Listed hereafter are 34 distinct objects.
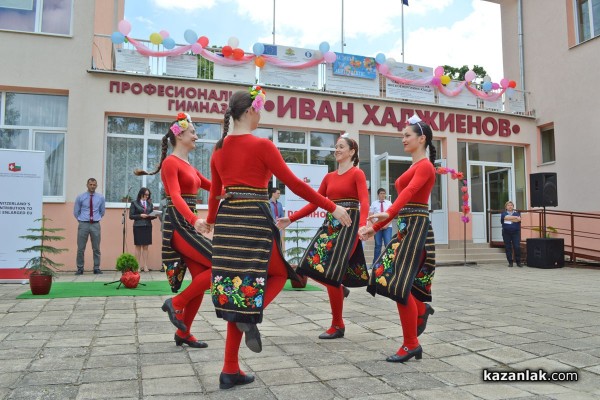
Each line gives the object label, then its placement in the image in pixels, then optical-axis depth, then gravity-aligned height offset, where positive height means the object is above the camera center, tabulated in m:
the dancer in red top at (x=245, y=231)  2.77 -0.07
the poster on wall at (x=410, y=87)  13.46 +3.75
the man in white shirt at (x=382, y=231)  11.30 -0.27
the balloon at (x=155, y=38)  11.23 +4.26
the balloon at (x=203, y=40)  11.60 +4.34
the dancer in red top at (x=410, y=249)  3.39 -0.23
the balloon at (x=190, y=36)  11.40 +4.38
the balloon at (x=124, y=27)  10.85 +4.39
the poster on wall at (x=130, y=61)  11.16 +3.71
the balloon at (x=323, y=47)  12.54 +4.49
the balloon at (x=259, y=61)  11.99 +3.95
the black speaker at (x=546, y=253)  12.01 -0.89
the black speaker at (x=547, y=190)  12.30 +0.71
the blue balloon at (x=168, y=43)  11.31 +4.17
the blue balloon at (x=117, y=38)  10.75 +4.09
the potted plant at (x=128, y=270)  7.42 -0.79
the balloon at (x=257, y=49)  12.04 +4.28
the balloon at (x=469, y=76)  14.13 +4.22
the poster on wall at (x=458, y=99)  14.03 +3.53
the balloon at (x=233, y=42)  11.81 +4.38
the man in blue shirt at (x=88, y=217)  9.88 +0.06
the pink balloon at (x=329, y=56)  12.51 +4.25
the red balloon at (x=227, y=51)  11.73 +4.13
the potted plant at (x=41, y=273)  6.69 -0.74
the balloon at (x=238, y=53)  11.78 +4.08
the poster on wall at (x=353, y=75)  12.82 +3.90
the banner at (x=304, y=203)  9.42 +0.32
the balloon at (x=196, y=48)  11.41 +4.09
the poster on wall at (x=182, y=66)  11.47 +3.70
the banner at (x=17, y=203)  8.18 +0.30
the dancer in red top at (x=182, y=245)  3.63 -0.20
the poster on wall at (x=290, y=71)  12.24 +3.84
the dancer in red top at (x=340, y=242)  3.88 -0.19
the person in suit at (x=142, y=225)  9.82 -0.11
